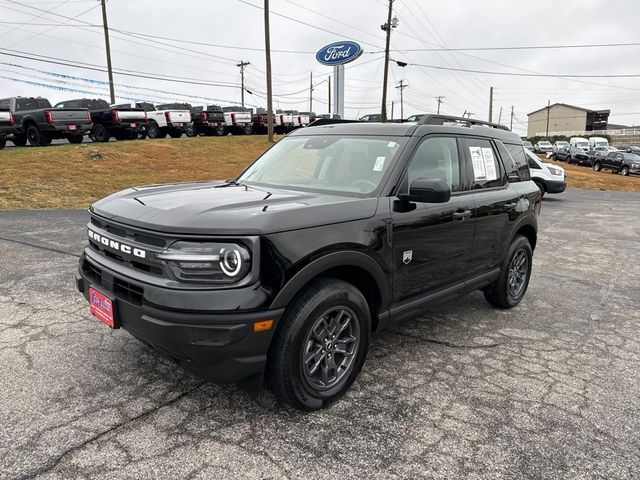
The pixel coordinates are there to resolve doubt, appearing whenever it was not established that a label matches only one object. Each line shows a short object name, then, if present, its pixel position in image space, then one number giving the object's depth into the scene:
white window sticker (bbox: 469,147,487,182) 4.15
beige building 99.69
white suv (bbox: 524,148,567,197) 14.05
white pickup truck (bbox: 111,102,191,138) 23.16
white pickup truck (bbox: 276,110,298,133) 33.12
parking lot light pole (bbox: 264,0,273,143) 26.02
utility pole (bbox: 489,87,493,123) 69.19
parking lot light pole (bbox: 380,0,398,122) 34.28
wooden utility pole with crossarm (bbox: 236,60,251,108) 68.40
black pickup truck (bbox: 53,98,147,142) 20.33
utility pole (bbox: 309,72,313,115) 89.62
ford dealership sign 34.66
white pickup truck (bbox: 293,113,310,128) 34.50
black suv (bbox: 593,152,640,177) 28.73
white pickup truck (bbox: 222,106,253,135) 28.58
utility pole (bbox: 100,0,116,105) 30.22
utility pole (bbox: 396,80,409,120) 79.62
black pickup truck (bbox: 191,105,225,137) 27.19
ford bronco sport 2.48
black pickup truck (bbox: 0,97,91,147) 17.75
